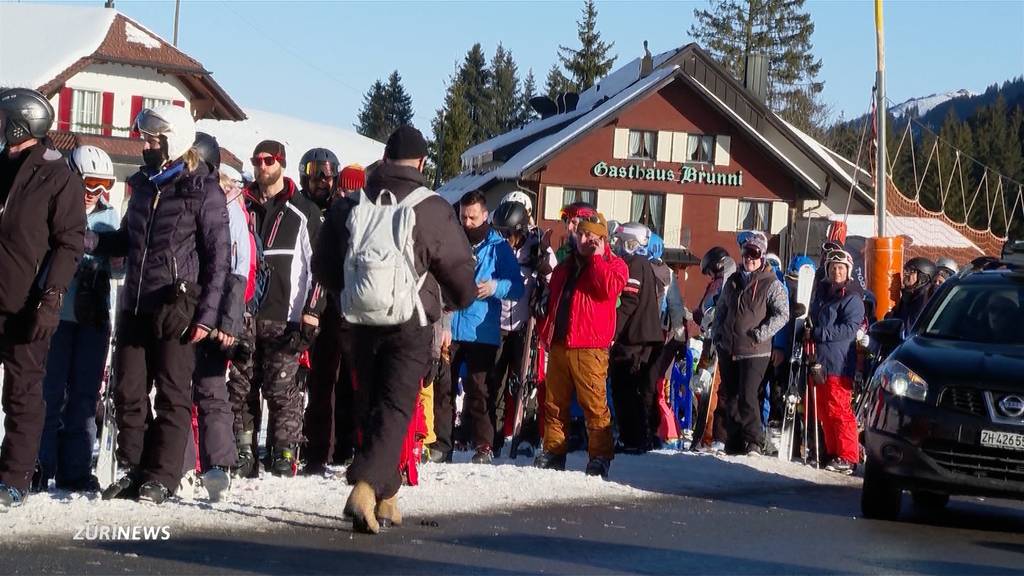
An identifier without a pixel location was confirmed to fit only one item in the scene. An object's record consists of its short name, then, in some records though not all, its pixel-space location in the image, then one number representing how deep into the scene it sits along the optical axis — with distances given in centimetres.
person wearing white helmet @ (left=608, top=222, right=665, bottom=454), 1470
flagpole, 2800
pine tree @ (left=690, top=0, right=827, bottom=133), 9362
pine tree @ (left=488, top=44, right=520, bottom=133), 12750
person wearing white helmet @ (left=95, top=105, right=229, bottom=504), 902
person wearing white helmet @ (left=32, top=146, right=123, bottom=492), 973
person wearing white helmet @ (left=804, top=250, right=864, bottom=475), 1495
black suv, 1069
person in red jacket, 1209
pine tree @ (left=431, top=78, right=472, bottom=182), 9869
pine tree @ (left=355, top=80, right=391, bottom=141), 14888
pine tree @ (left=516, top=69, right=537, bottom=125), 12719
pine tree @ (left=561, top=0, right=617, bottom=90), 9988
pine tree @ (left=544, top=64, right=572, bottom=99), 11022
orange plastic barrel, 2595
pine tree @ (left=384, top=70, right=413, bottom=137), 15012
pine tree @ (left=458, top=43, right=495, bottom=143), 12594
